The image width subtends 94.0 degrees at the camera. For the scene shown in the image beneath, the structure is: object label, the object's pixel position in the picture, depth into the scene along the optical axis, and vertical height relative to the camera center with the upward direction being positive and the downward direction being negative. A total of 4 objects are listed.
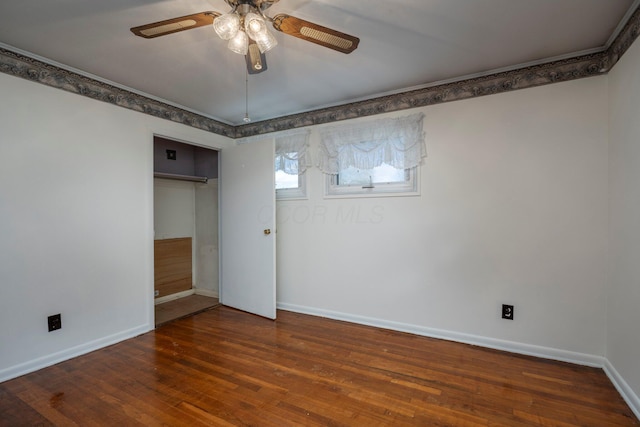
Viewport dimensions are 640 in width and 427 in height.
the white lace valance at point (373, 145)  2.68 +0.64
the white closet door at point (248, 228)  3.13 -0.18
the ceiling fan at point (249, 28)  1.35 +0.86
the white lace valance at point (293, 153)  3.25 +0.66
